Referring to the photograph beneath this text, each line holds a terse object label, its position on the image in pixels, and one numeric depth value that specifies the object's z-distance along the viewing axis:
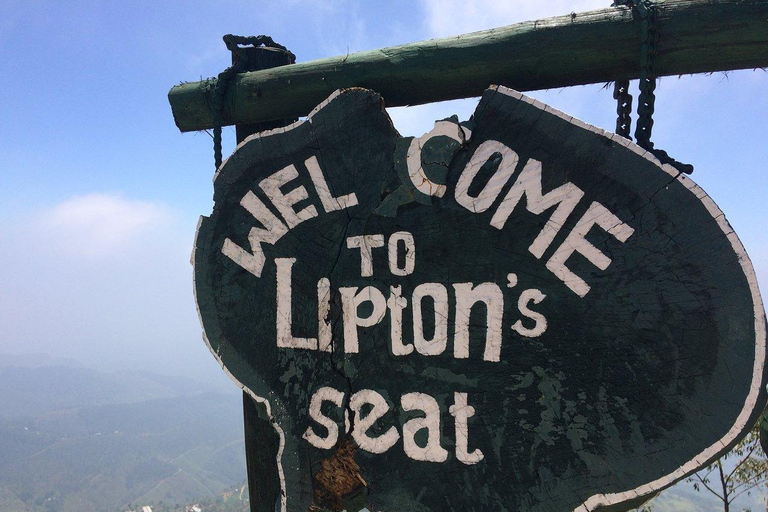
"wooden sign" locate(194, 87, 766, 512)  1.32
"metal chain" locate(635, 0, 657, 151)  1.59
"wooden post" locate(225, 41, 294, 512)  2.08
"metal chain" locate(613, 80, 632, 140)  1.71
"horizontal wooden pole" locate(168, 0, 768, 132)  1.59
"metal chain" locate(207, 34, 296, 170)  2.13
